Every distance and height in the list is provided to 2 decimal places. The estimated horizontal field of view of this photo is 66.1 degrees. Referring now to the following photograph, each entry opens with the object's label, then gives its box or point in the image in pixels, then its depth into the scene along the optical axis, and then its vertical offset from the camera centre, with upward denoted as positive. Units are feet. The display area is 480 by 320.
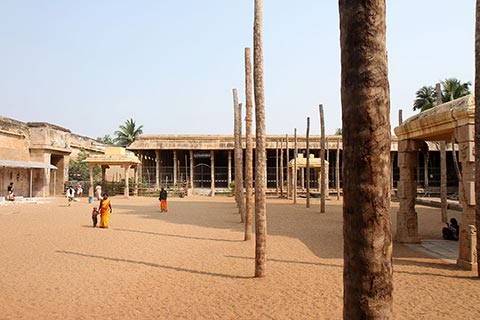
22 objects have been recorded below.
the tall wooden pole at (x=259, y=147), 20.51 +1.29
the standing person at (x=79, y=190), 86.58 -5.08
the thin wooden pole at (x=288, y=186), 80.18 -4.20
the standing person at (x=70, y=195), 65.89 -4.79
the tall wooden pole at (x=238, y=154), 41.98 +1.65
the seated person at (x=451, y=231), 31.83 -5.50
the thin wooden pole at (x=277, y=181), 90.46 -3.21
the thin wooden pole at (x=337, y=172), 71.25 -0.86
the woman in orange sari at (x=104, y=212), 39.23 -4.67
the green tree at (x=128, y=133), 140.77 +13.60
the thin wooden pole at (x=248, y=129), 30.50 +3.38
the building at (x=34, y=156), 75.56 +2.85
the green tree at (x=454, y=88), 95.50 +20.74
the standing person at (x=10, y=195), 70.23 -5.07
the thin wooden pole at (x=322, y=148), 53.73 +2.92
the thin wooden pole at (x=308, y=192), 62.79 -4.15
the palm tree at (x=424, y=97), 103.41 +20.33
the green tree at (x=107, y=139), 163.32 +13.03
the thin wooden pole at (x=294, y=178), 70.40 -1.89
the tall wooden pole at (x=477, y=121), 19.03 +2.45
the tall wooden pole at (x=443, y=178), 42.19 -1.19
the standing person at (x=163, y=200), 54.00 -4.69
